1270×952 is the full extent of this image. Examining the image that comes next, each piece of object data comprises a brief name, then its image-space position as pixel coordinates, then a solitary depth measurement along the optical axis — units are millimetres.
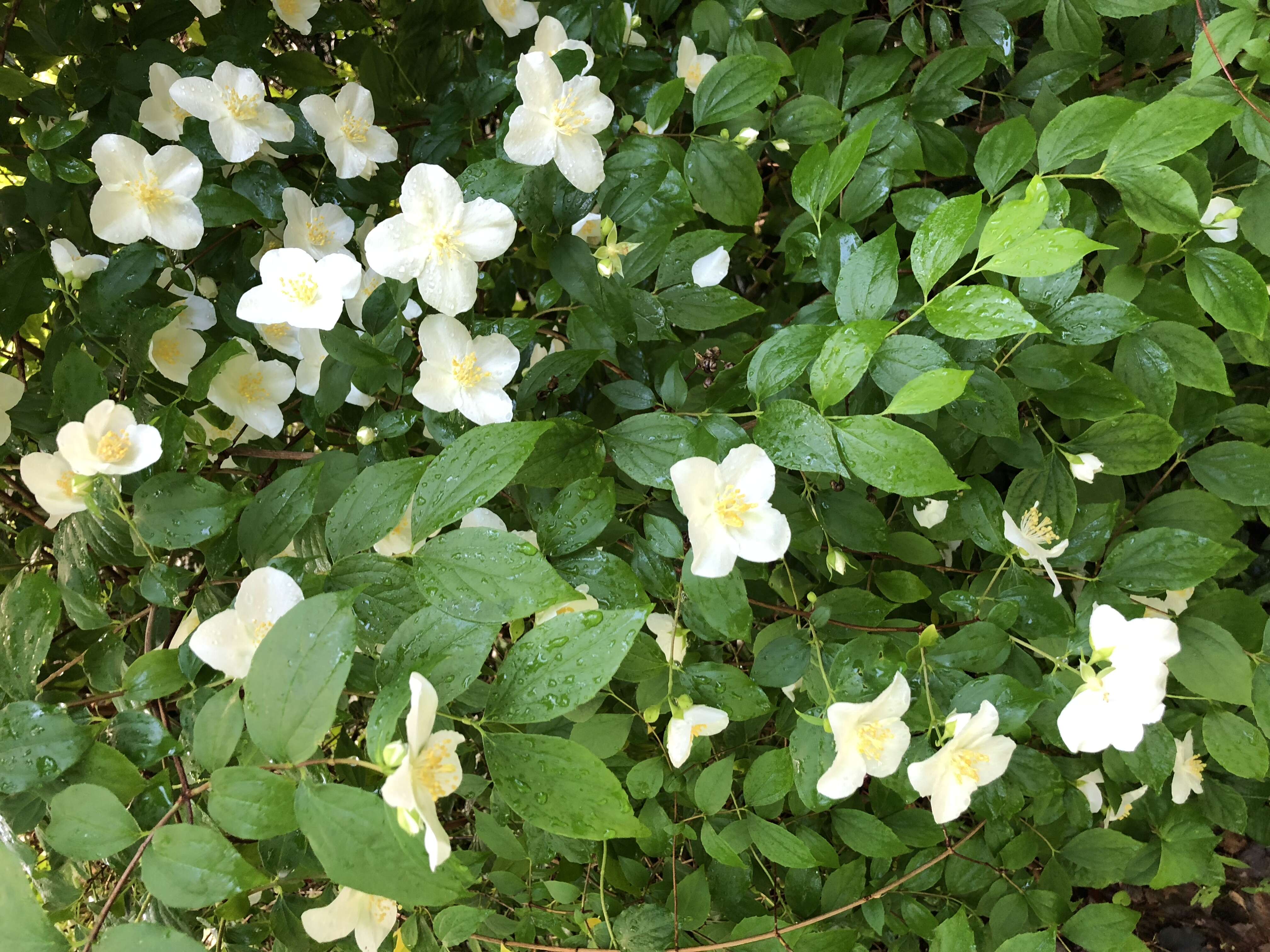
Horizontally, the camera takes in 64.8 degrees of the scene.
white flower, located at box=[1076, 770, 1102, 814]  456
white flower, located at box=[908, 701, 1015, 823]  309
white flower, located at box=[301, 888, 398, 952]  307
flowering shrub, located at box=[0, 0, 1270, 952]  253
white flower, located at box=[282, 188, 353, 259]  353
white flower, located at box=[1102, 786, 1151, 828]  460
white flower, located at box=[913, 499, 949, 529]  379
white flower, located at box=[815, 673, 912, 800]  298
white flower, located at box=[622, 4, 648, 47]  377
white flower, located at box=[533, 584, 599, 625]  321
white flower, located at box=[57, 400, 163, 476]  281
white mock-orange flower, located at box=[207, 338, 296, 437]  347
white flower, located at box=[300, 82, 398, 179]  352
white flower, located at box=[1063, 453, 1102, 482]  342
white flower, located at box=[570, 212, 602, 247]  368
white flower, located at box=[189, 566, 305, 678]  267
